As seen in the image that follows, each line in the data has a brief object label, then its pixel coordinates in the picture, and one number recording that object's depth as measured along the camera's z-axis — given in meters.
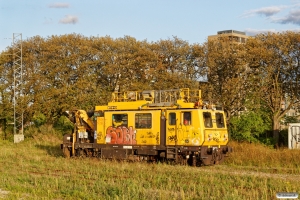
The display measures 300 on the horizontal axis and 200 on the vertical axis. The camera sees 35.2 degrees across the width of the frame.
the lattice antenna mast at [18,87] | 41.06
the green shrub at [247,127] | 36.69
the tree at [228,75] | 37.53
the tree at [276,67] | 37.73
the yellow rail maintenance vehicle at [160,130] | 20.67
